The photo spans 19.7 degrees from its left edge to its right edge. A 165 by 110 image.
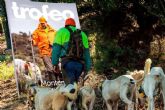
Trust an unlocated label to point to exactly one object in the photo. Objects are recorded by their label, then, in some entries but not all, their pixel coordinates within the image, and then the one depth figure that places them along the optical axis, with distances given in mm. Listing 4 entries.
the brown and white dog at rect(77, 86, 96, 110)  8797
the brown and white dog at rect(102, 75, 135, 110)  8719
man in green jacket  9570
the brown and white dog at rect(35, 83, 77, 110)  8516
